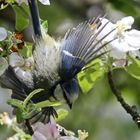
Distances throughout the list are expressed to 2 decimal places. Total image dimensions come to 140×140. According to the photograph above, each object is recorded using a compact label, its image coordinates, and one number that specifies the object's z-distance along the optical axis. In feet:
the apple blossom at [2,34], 9.52
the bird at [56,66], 9.55
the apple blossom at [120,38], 9.75
